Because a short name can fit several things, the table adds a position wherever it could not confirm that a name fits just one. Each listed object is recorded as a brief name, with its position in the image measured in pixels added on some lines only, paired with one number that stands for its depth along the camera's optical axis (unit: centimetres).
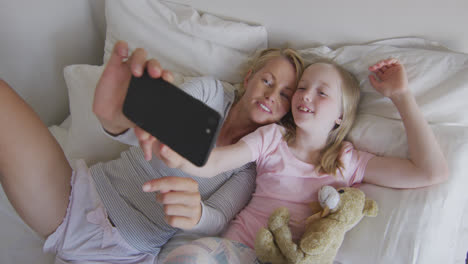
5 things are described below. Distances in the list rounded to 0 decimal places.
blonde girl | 89
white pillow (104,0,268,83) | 117
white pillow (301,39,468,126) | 94
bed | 85
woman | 74
